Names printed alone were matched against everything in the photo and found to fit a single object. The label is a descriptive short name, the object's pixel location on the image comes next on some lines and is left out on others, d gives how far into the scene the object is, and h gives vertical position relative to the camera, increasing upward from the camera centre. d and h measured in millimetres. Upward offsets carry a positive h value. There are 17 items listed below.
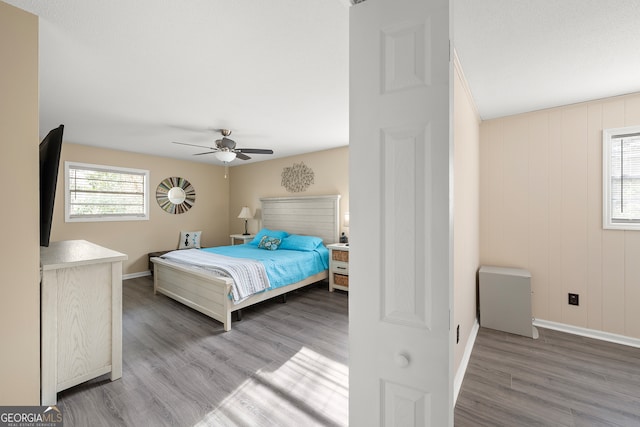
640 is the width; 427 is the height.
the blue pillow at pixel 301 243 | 4379 -506
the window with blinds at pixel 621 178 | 2479 +345
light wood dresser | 1712 -747
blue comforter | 3434 -684
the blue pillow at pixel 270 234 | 4994 -415
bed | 2939 -738
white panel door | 823 -5
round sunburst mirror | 5441 +386
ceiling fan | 3338 +823
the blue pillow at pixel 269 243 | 4513 -524
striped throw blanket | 2914 -676
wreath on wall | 5160 +724
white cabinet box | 2676 -914
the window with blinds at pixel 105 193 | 4414 +355
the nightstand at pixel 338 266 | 4031 -835
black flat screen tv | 1544 +175
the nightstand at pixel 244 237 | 5765 -537
